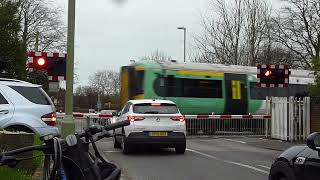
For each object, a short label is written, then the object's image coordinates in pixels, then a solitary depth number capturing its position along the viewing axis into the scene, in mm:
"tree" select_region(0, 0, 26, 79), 28980
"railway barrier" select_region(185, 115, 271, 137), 24922
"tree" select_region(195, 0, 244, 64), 41375
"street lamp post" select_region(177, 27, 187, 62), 44872
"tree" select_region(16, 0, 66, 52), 56656
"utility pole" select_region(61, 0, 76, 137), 13867
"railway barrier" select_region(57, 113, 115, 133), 23156
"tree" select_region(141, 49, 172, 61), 65250
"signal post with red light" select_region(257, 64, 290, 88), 22938
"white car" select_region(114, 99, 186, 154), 15367
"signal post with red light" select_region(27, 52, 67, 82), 15172
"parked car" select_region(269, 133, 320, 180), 6277
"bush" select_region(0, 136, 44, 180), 7615
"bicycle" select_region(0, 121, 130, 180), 4262
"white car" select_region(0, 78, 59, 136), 12297
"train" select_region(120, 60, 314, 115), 25156
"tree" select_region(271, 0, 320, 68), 44781
